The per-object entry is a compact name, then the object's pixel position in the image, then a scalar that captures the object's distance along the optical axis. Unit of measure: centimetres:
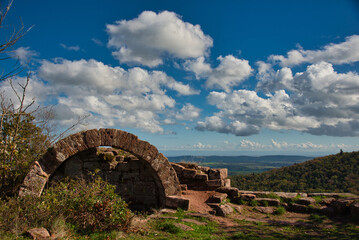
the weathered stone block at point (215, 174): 1171
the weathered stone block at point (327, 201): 1058
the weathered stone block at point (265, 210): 1004
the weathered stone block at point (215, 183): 1142
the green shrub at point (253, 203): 1062
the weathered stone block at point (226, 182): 1192
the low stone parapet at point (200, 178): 1148
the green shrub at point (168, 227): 699
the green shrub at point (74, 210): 629
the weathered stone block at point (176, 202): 912
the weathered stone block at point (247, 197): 1090
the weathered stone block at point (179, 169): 1170
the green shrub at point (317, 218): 884
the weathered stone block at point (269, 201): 1063
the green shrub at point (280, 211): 987
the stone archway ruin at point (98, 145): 805
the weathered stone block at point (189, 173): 1153
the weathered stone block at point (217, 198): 1004
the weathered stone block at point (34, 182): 780
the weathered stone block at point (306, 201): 1048
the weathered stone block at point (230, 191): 1104
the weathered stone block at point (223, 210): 902
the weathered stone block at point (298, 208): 1021
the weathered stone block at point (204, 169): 1206
